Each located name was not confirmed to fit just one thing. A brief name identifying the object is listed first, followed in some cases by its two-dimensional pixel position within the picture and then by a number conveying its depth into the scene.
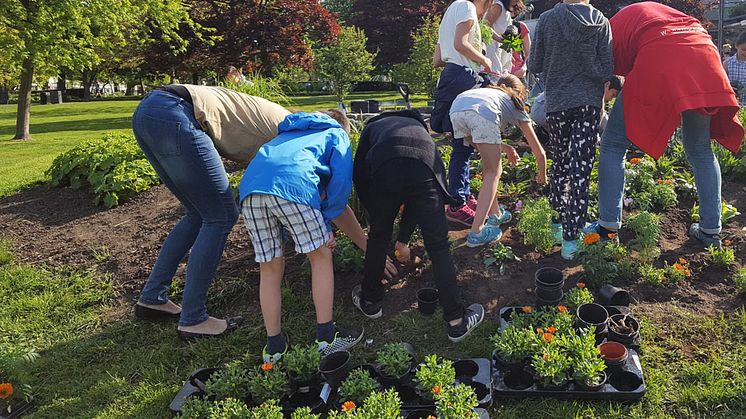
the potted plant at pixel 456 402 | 2.06
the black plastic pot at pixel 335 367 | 2.50
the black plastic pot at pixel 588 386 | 2.29
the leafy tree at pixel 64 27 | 10.10
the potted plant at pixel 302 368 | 2.49
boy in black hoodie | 2.76
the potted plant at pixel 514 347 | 2.44
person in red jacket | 3.07
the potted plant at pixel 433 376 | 2.27
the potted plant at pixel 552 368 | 2.31
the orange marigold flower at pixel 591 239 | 3.19
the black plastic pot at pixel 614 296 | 2.87
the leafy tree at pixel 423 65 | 12.46
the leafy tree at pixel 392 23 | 24.06
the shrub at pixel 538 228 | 3.48
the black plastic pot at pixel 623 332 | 2.57
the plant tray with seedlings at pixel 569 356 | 2.31
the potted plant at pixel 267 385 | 2.39
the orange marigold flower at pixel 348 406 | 2.11
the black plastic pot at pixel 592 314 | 2.69
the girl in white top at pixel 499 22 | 4.68
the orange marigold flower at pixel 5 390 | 2.45
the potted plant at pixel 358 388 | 2.32
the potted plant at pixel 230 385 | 2.41
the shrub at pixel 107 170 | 5.38
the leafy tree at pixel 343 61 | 16.42
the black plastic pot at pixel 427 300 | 3.09
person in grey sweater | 3.12
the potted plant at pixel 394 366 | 2.45
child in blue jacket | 2.56
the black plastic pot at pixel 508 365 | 2.47
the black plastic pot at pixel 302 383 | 2.50
